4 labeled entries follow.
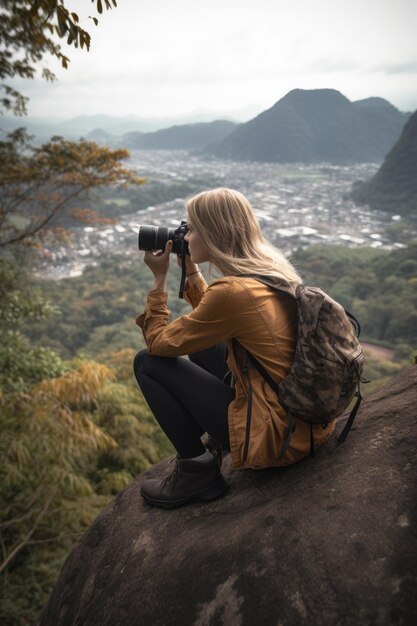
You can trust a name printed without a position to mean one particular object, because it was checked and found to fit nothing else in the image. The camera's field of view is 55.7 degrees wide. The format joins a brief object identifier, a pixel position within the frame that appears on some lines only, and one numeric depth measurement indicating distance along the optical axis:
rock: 1.24
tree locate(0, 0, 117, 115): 1.66
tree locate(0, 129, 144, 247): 6.04
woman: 1.57
